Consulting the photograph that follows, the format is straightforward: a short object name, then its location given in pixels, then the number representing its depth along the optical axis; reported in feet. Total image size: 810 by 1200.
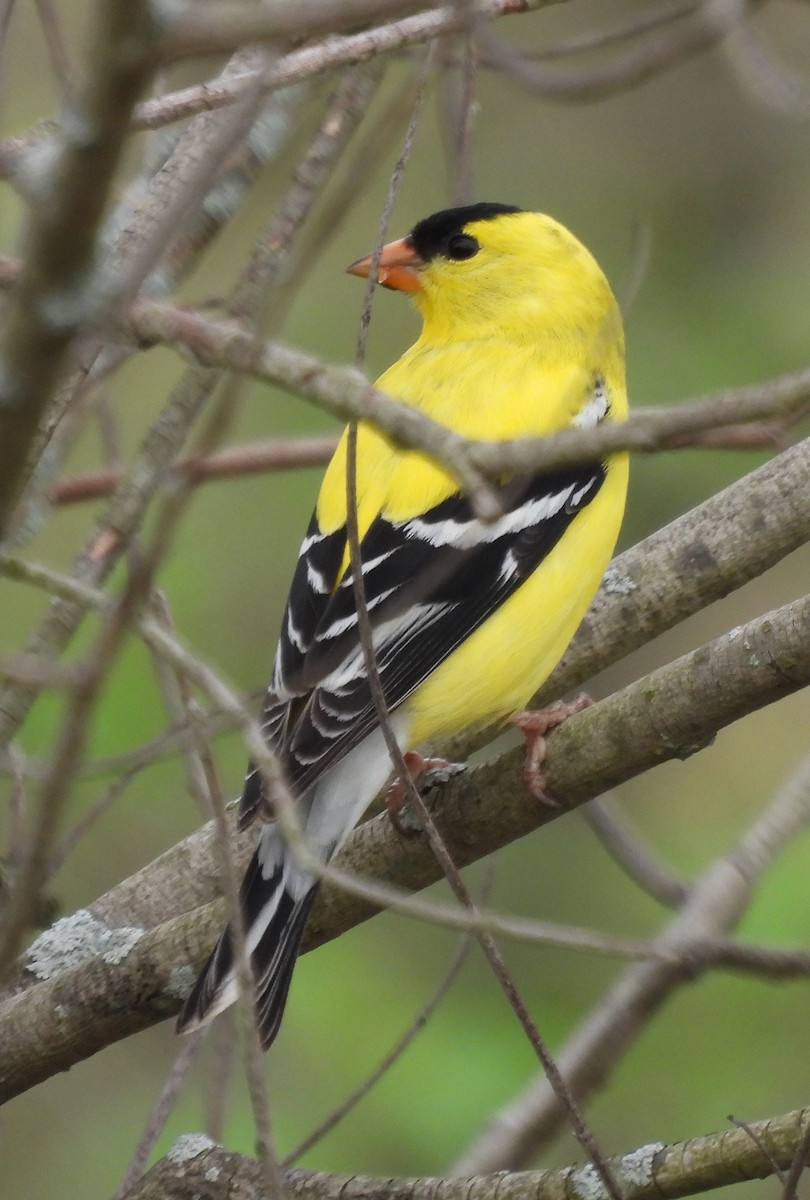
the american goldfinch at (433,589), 19.02
